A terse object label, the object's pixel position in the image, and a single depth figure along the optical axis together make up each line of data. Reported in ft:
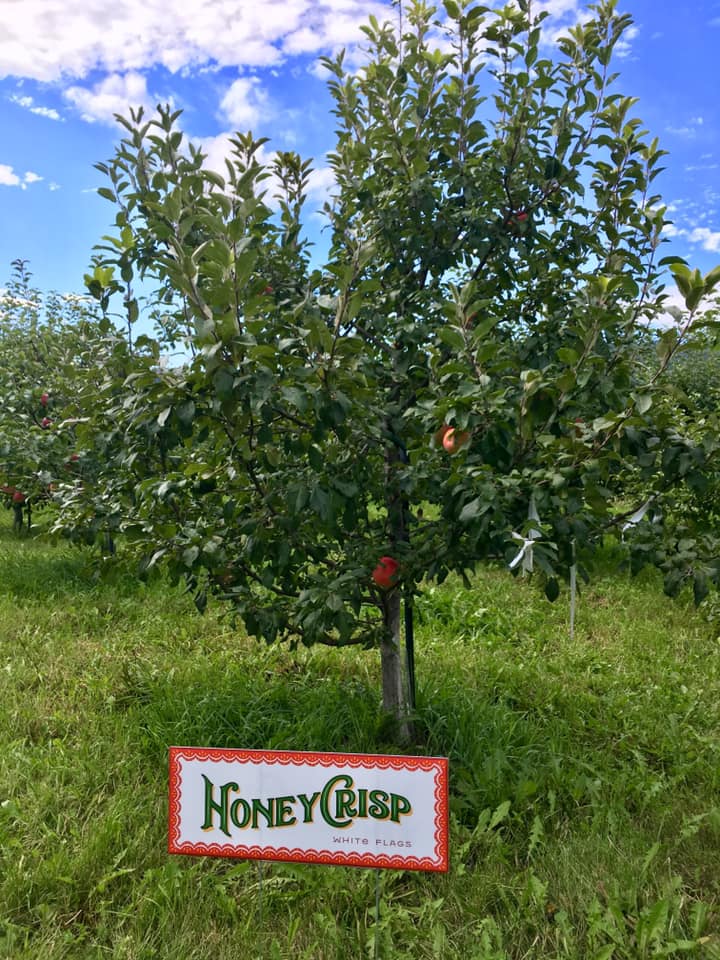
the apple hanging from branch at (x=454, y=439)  6.22
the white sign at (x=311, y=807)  6.00
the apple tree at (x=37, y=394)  11.78
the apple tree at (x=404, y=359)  5.91
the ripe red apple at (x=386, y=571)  7.89
